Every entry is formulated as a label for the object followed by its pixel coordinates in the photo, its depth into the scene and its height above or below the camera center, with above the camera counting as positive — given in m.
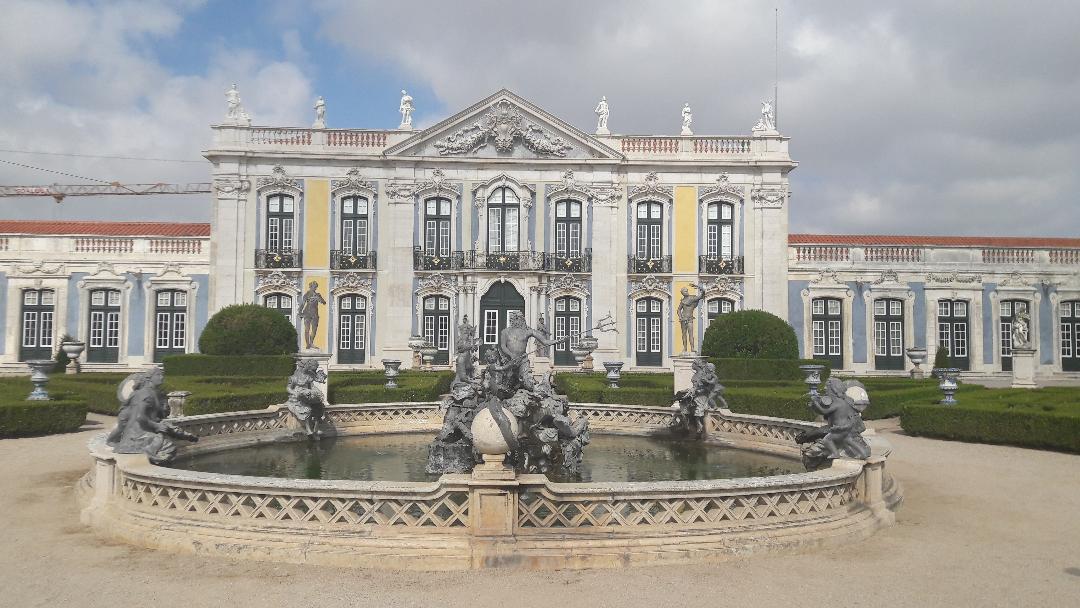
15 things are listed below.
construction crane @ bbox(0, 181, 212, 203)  58.72 +11.39
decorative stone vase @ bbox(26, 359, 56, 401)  16.42 -0.77
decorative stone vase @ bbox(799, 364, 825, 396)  18.58 -0.75
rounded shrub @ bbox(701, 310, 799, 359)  24.78 +0.16
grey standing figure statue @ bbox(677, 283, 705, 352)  18.78 +0.77
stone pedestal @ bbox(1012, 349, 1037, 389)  20.92 -0.60
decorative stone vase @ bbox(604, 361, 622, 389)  19.59 -0.76
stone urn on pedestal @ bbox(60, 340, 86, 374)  24.75 -0.33
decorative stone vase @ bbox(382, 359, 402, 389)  18.58 -0.69
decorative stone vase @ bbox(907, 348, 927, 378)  25.28 -0.35
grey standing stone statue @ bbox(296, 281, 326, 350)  16.36 +0.59
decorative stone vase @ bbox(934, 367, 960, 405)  16.28 -0.84
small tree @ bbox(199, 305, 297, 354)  24.41 +0.23
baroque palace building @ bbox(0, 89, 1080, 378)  30.41 +3.30
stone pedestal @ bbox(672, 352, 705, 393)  15.97 -0.56
